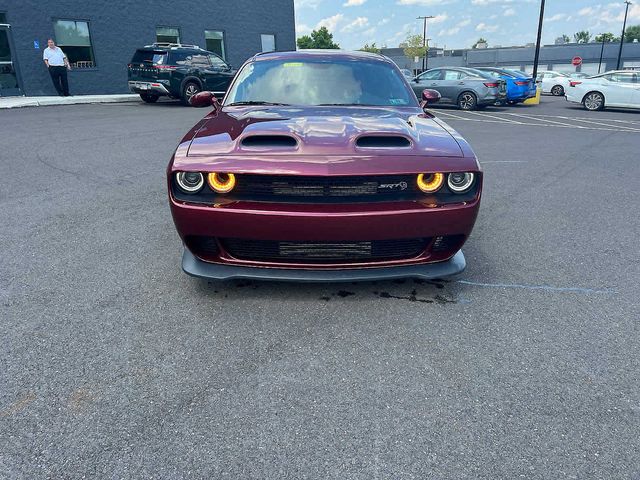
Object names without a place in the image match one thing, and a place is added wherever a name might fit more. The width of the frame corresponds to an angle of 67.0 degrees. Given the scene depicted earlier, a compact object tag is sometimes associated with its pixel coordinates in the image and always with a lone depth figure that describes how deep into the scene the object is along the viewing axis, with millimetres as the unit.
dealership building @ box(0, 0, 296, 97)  15969
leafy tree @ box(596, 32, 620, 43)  93538
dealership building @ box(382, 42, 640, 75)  57312
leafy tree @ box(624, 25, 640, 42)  112062
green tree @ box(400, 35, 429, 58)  70250
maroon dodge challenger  2545
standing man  15188
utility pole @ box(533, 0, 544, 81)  21594
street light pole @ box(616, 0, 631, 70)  50769
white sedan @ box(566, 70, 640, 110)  15914
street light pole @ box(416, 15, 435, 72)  63200
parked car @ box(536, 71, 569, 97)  26438
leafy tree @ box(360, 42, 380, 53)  93250
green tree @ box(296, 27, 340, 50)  80000
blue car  17703
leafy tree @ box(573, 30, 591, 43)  125650
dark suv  14656
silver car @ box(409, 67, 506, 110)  15875
